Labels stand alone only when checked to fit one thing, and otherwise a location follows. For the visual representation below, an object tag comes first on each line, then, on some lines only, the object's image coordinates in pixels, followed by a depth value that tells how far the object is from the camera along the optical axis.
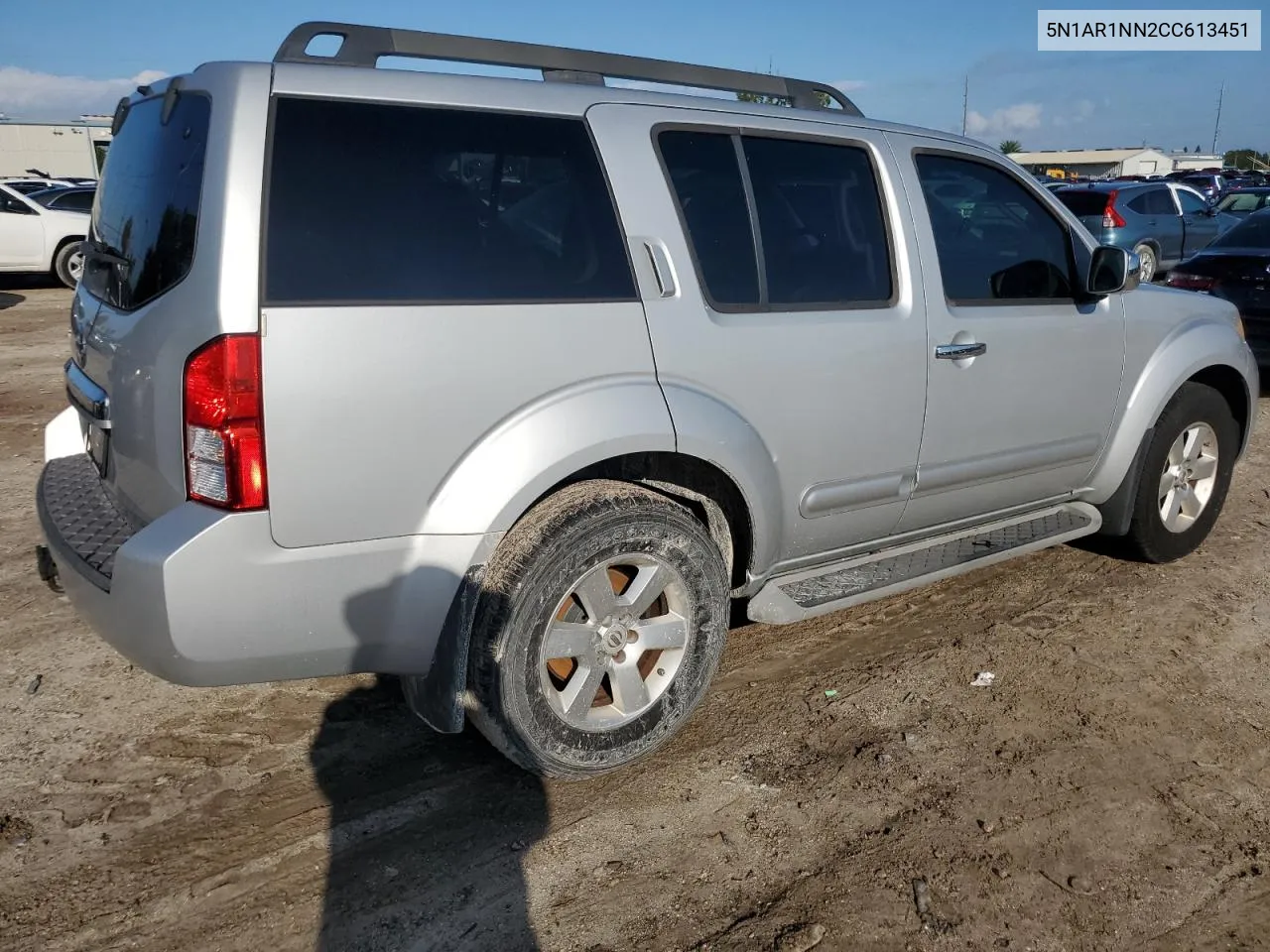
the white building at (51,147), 39.09
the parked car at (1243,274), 8.05
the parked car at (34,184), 20.64
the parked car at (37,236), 14.89
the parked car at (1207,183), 31.66
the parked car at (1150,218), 15.55
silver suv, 2.38
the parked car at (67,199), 15.52
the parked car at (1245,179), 35.41
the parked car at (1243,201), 19.45
